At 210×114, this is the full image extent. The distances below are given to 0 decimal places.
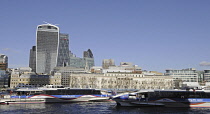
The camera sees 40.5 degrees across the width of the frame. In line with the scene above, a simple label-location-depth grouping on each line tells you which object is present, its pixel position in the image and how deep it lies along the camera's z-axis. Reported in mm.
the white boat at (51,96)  83875
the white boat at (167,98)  73000
